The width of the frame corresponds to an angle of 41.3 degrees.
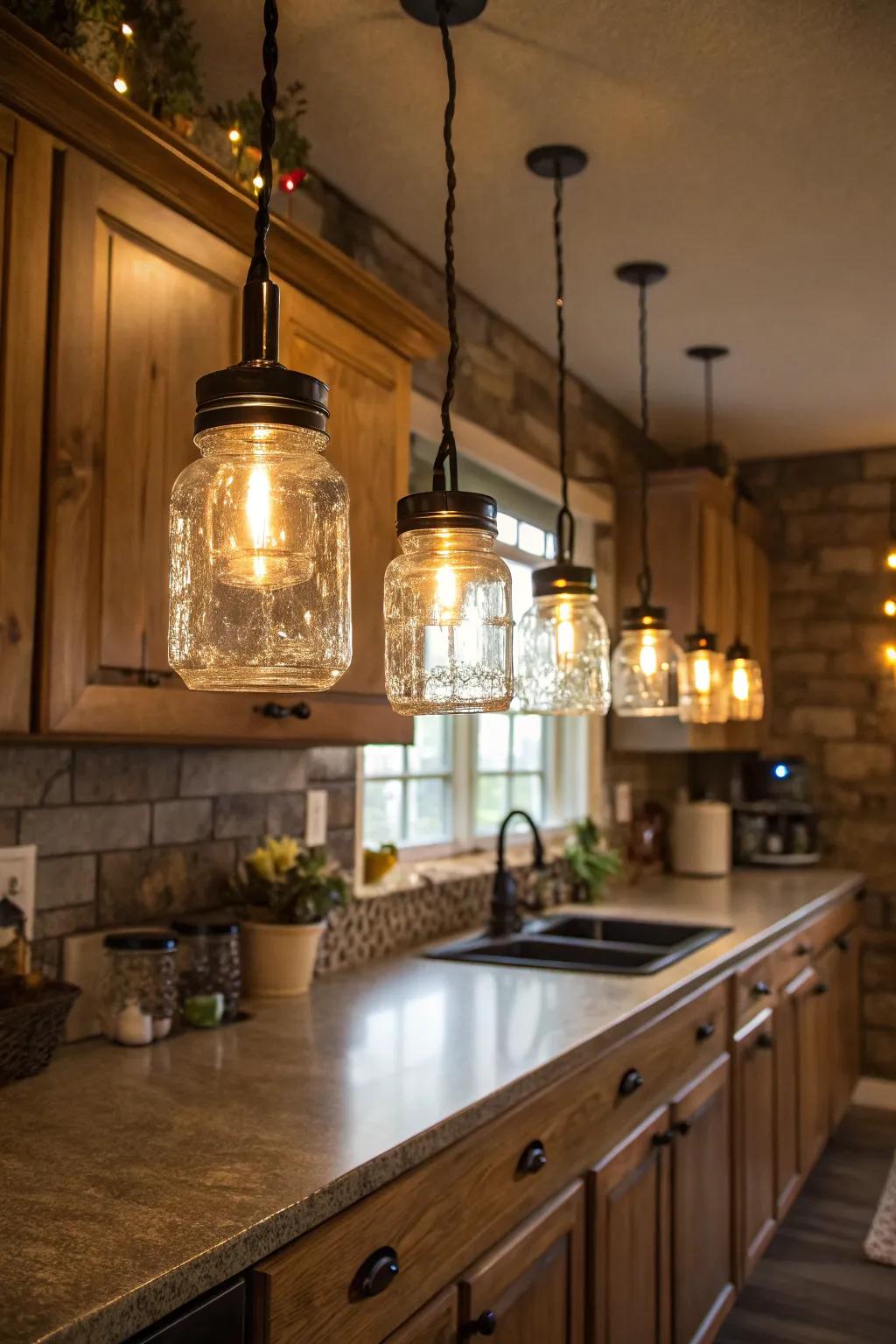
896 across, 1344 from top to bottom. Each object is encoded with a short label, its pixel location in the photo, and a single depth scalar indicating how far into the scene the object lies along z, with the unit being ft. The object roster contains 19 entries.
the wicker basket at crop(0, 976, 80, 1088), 5.45
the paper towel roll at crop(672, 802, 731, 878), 15.55
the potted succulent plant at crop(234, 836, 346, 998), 7.52
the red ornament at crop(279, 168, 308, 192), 7.01
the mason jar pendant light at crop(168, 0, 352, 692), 3.02
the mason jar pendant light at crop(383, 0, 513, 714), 3.92
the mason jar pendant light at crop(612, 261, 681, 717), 8.29
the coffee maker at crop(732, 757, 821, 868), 16.84
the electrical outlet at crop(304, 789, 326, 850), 8.88
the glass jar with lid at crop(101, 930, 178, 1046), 6.28
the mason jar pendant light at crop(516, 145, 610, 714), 5.90
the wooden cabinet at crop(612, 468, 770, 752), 14.64
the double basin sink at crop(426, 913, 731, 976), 9.29
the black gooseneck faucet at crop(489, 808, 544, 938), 10.43
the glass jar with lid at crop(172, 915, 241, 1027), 6.89
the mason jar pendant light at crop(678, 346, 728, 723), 10.55
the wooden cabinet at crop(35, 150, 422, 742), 5.16
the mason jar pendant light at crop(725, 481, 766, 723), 11.43
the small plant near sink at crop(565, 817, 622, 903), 12.63
